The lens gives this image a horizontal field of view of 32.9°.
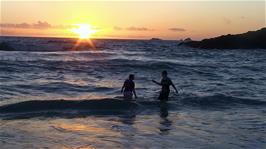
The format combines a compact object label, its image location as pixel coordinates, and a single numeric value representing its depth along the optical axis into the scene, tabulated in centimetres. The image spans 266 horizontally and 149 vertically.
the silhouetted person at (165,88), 1824
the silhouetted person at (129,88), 1781
